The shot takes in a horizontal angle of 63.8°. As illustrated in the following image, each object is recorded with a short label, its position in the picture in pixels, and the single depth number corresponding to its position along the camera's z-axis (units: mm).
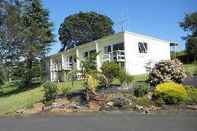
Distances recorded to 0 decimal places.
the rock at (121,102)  9431
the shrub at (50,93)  10962
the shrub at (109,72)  11282
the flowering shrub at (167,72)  10663
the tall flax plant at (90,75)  10490
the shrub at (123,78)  11302
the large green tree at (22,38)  16933
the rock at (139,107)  9008
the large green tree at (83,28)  28401
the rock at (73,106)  9960
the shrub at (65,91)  11199
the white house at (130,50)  14726
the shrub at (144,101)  9272
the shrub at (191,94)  9104
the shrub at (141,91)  9910
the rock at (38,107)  10308
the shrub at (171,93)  9137
